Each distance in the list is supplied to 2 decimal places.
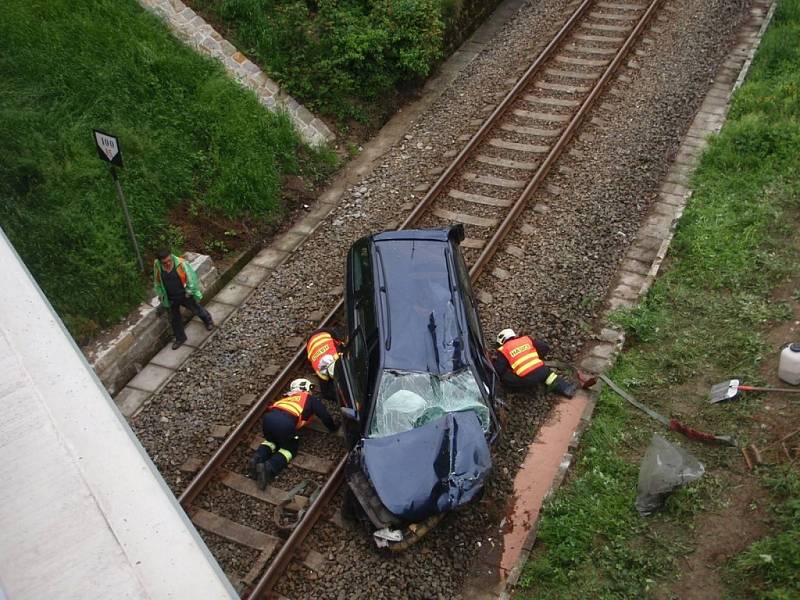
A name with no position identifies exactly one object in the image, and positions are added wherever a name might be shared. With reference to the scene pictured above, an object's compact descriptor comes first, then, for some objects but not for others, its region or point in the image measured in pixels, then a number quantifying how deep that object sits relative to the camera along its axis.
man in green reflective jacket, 10.03
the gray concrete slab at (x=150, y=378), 10.12
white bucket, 8.55
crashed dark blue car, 7.64
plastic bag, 7.87
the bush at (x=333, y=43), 14.20
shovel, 8.77
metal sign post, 9.78
